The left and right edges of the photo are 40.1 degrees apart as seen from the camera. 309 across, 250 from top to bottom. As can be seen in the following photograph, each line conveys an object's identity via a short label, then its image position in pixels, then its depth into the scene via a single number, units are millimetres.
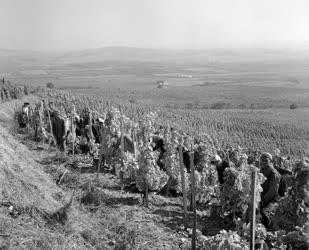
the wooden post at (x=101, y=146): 16906
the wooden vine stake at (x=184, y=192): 12414
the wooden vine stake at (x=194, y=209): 10617
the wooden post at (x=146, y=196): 14119
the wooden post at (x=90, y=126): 19781
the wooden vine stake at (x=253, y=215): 9206
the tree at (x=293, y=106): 59812
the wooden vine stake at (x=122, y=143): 16391
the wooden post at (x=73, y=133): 18859
